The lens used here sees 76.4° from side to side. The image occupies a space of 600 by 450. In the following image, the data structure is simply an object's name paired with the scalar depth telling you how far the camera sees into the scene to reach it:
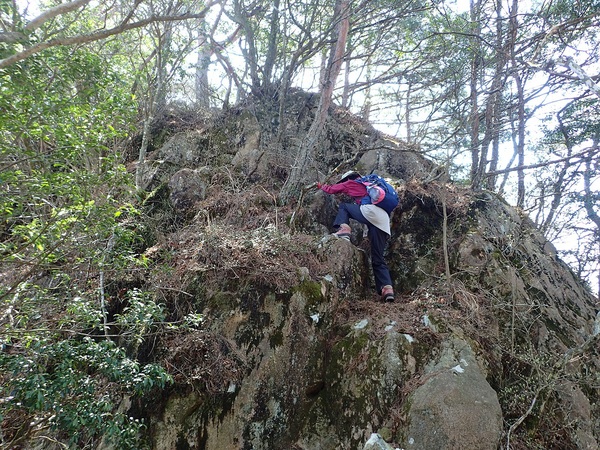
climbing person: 6.52
